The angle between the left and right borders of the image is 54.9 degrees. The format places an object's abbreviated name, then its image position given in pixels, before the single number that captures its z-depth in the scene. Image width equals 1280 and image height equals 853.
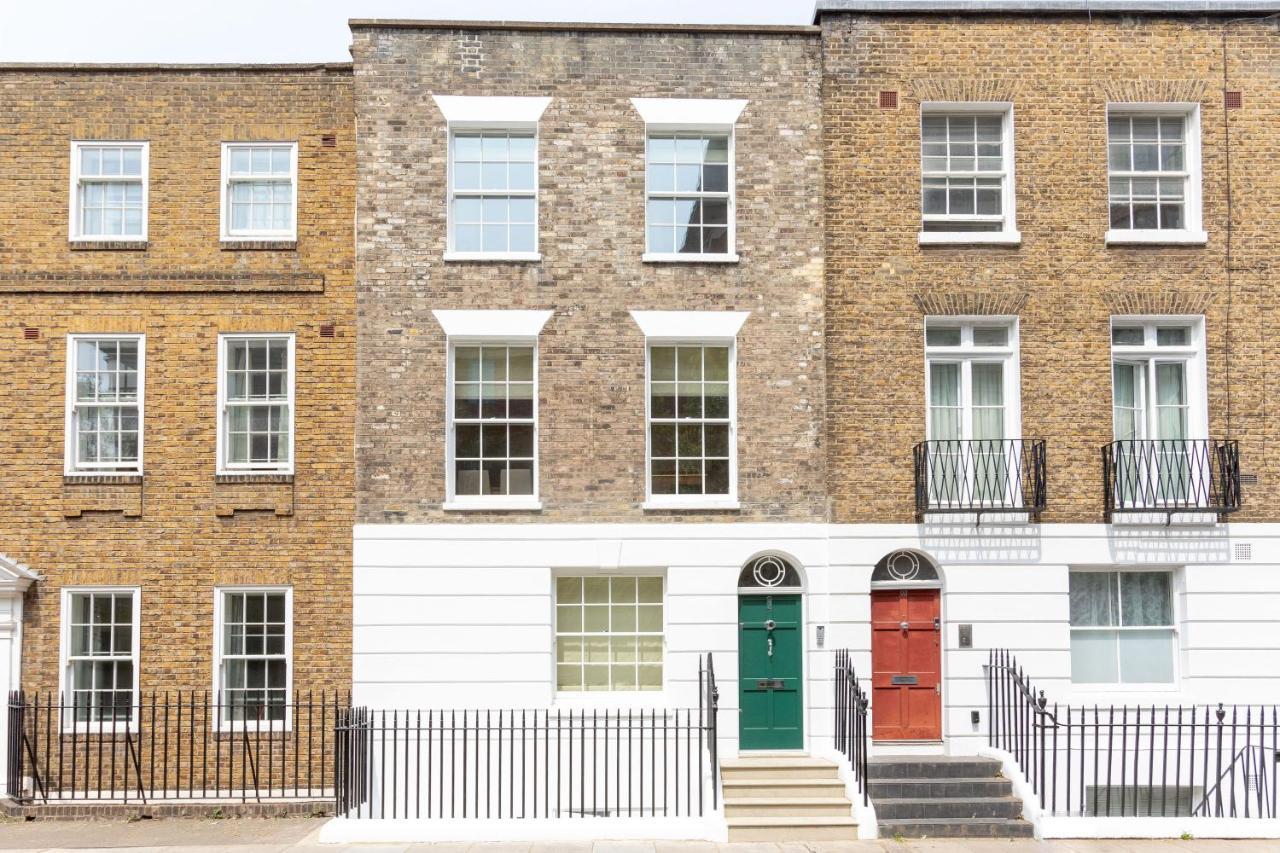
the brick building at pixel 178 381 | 15.68
